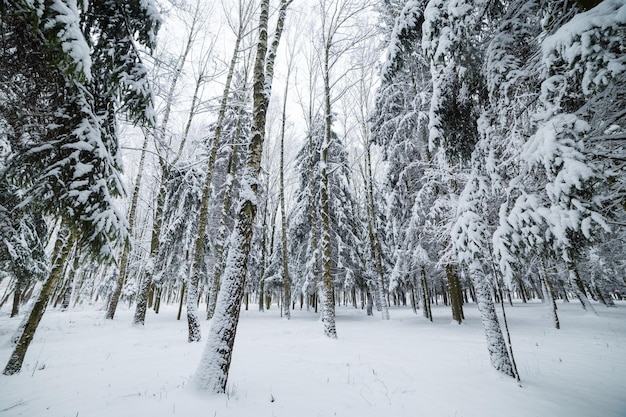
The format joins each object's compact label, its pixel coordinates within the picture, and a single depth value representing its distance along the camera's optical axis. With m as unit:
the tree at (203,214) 7.74
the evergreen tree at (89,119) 3.42
